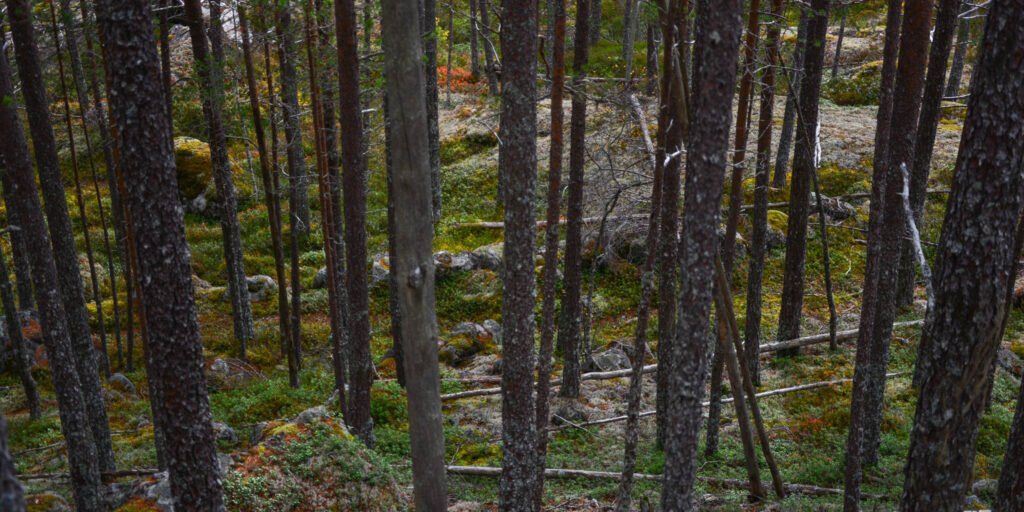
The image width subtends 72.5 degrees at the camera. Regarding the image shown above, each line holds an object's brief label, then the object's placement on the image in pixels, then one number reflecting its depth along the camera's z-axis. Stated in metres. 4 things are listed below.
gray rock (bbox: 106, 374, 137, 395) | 17.42
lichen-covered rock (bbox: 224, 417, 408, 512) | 9.40
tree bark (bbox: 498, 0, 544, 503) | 8.03
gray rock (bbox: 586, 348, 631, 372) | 18.31
